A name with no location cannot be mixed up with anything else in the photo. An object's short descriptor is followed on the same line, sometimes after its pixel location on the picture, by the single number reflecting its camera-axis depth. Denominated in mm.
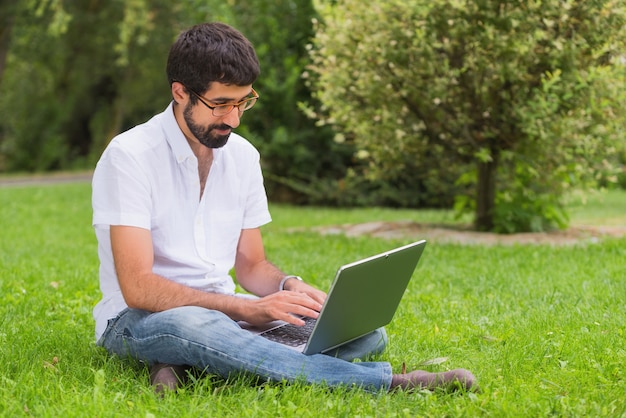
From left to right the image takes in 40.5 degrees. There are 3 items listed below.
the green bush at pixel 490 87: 7664
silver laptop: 3072
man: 3234
